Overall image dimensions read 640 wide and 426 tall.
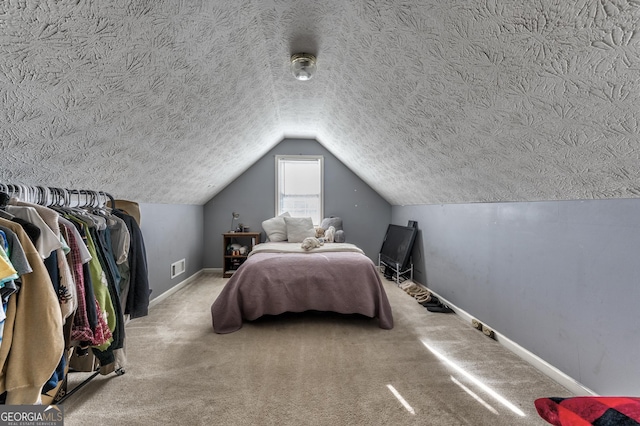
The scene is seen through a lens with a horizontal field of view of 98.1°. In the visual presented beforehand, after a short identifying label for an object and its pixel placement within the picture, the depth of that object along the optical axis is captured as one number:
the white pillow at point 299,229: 3.97
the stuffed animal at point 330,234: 4.19
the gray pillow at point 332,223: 4.55
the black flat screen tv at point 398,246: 3.80
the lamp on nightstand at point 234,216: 4.65
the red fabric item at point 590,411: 0.81
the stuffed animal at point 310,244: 3.03
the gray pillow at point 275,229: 4.25
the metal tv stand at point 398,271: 3.84
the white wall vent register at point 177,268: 3.56
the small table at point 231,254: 4.38
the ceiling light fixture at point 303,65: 2.03
